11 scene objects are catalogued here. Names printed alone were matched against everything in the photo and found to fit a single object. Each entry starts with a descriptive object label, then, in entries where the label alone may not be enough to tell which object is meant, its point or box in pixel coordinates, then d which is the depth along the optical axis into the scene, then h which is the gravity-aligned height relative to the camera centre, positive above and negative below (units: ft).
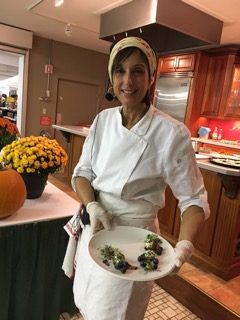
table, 4.05 -2.52
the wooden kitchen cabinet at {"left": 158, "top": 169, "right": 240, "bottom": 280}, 6.78 -2.94
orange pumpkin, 3.73 -1.34
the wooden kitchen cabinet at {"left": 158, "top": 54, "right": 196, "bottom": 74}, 15.26 +3.00
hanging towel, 3.59 -1.87
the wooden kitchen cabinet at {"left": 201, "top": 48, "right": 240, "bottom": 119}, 14.67 +1.86
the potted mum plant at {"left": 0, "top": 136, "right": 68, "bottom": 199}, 4.38 -1.01
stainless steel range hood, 8.60 +2.98
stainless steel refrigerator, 15.53 +1.26
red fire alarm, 17.22 -1.36
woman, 2.82 -0.72
